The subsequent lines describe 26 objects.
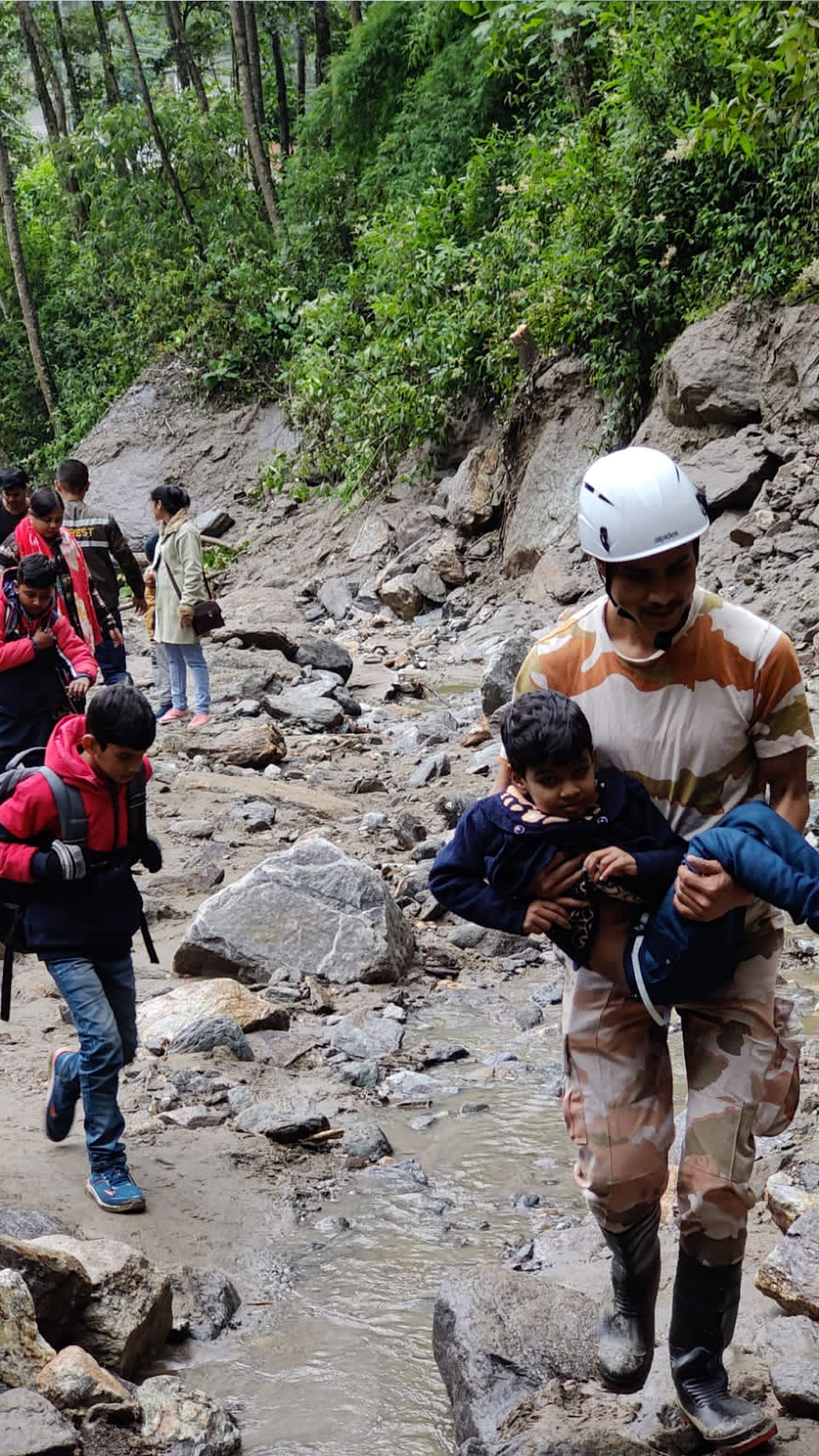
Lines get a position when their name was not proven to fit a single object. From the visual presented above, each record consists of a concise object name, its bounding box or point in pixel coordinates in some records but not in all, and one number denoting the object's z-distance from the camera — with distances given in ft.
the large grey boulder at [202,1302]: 12.19
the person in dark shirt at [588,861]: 8.55
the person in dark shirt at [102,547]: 29.27
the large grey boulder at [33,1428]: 8.82
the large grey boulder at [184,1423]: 10.07
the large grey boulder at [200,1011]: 18.08
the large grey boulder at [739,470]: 39.78
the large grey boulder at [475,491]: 53.16
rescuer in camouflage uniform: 8.72
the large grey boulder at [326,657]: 42.88
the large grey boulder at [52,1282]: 10.63
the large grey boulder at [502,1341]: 10.34
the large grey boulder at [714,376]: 41.55
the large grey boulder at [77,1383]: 9.85
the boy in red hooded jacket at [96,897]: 12.82
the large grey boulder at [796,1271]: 10.37
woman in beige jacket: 34.71
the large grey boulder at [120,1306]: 10.99
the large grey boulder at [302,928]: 20.38
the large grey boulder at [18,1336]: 9.80
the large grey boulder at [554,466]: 48.26
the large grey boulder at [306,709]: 37.19
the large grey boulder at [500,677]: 34.30
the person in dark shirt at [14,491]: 27.89
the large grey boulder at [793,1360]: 9.44
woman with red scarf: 24.66
